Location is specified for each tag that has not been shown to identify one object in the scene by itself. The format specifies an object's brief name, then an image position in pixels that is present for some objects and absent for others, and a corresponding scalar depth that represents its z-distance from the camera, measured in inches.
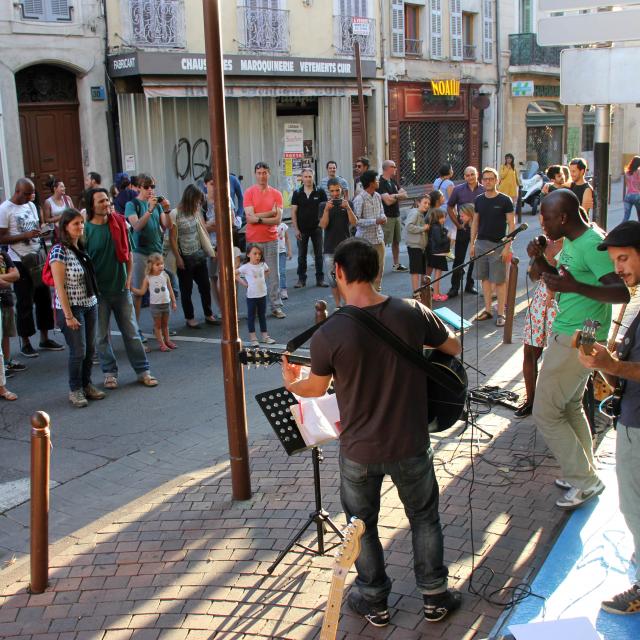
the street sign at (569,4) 254.4
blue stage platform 162.7
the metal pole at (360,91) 764.0
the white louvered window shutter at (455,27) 1150.3
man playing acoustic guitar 148.6
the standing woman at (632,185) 643.5
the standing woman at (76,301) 299.9
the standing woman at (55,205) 476.4
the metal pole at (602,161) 267.7
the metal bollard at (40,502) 178.4
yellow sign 1109.1
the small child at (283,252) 473.4
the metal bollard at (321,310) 218.7
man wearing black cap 151.9
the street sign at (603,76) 257.0
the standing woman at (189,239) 409.1
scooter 935.7
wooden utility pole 204.1
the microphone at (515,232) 253.9
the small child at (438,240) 445.4
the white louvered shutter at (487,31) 1217.4
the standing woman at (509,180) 740.6
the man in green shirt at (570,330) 185.6
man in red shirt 434.0
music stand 185.9
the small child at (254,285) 374.0
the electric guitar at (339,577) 123.0
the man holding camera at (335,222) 452.1
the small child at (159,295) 376.2
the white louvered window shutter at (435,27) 1109.7
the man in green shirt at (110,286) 315.3
